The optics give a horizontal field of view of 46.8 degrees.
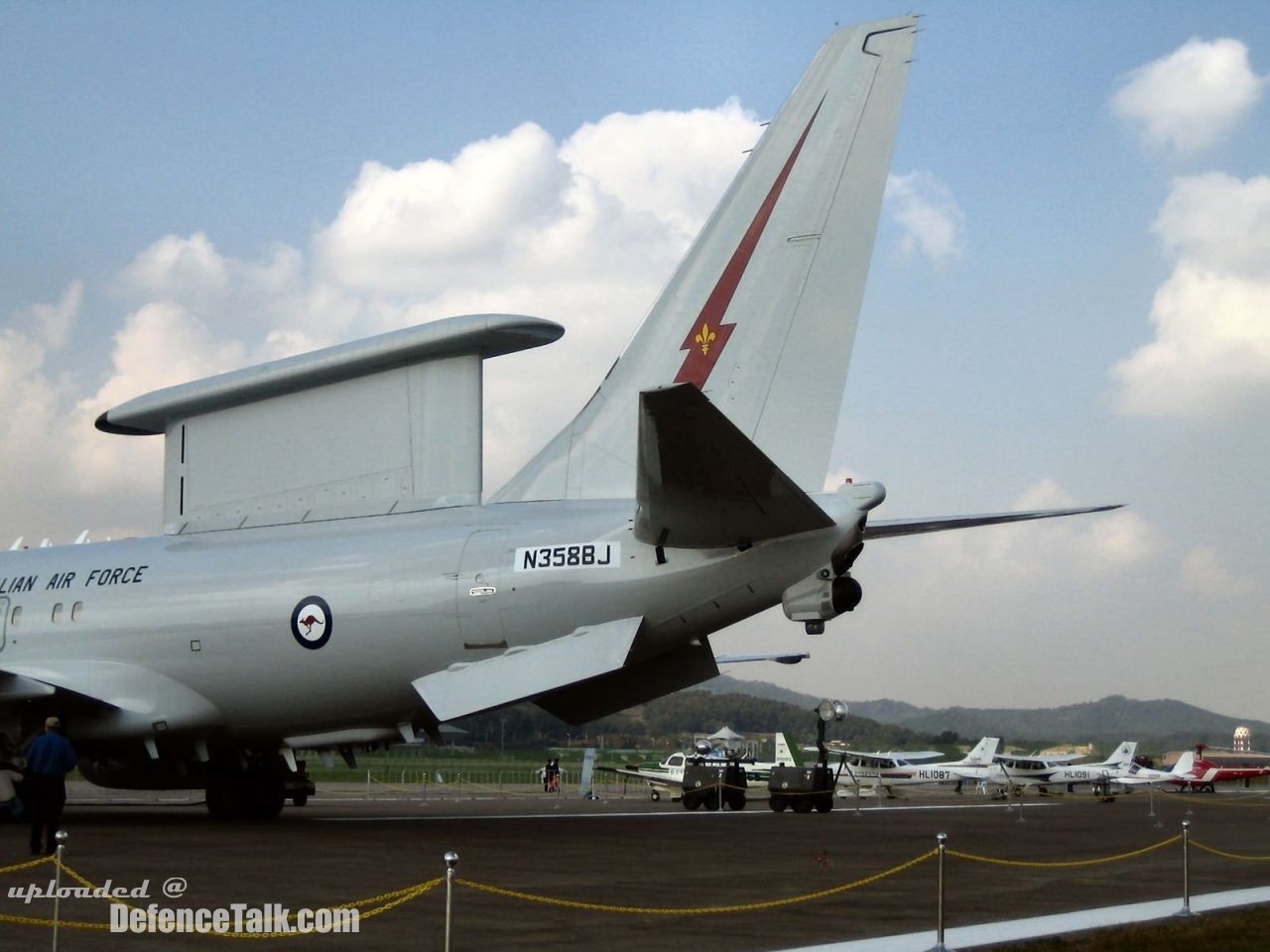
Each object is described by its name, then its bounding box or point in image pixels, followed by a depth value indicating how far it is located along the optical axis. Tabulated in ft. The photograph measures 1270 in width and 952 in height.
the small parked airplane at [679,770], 132.05
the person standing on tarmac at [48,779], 49.59
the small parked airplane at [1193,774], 175.11
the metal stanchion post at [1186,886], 38.17
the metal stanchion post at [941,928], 31.04
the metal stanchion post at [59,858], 28.77
